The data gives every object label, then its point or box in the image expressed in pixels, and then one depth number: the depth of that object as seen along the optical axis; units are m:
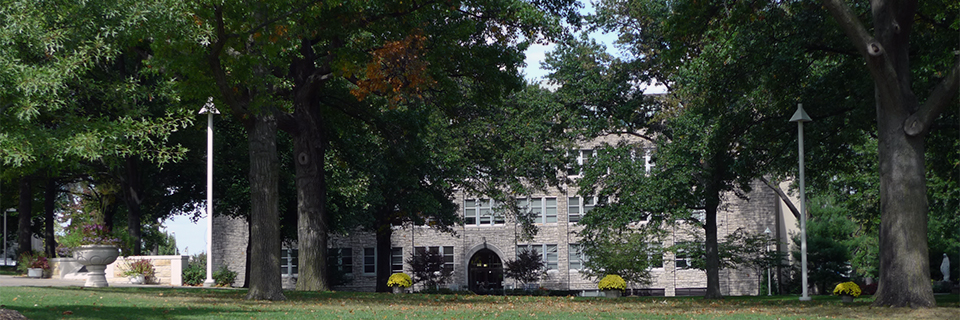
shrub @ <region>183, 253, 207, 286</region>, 42.12
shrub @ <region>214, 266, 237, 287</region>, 44.66
